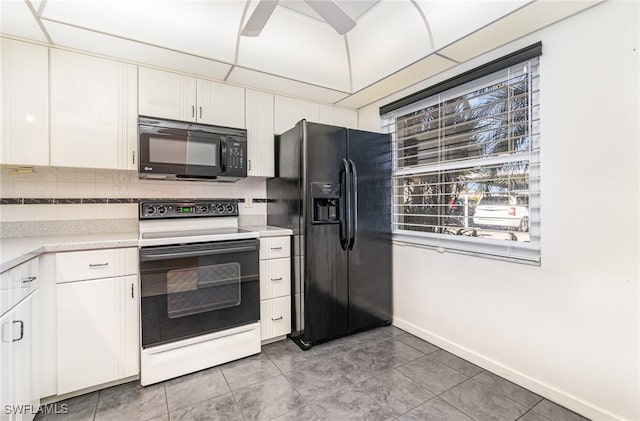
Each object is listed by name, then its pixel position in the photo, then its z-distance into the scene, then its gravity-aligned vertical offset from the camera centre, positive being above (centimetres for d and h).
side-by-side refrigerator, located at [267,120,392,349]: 234 -13
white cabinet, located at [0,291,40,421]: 122 -71
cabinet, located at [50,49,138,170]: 191 +67
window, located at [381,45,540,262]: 186 +32
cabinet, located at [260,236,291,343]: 236 -66
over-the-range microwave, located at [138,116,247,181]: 205 +44
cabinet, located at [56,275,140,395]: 170 -75
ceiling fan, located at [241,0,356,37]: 145 +103
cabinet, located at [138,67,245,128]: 218 +89
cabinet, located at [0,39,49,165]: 177 +66
